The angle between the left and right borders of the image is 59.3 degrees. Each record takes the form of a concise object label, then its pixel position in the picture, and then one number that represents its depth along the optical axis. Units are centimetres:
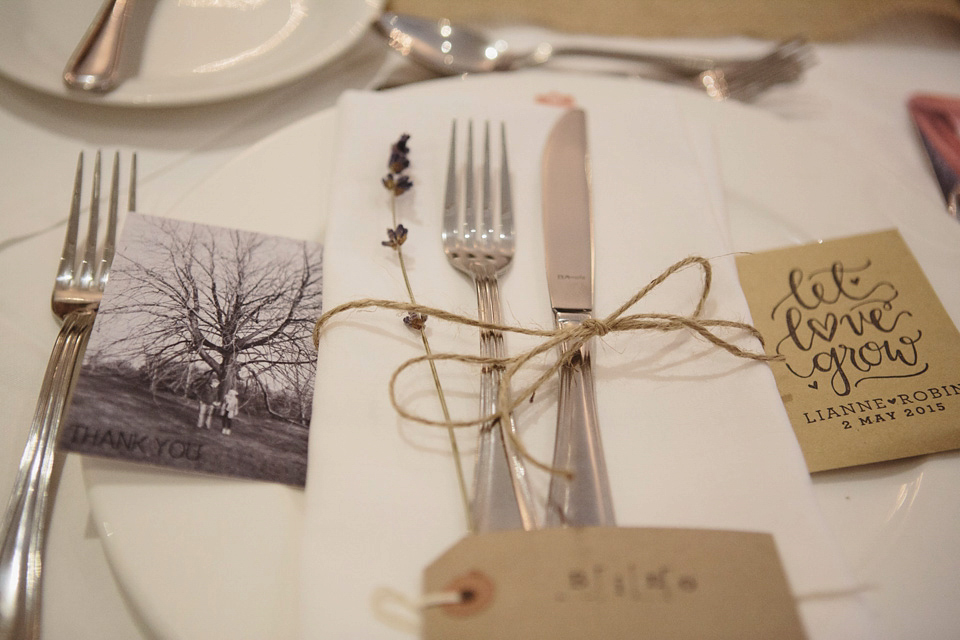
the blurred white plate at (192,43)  34
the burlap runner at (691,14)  43
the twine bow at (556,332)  25
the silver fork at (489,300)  24
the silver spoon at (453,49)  40
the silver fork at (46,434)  24
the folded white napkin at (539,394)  24
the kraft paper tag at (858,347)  27
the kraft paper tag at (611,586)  21
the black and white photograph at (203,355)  25
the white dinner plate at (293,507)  23
